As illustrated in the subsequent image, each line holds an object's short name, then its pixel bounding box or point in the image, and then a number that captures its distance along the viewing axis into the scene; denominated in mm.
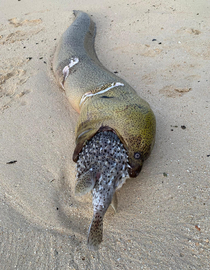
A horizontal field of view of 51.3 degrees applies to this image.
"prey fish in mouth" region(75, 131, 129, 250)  510
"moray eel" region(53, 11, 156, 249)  549
